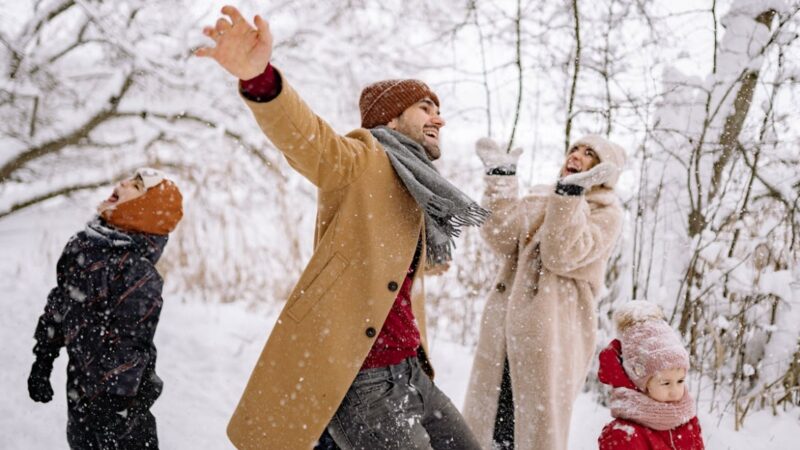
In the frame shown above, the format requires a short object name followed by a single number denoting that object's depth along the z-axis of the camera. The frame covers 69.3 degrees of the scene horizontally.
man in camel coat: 1.50
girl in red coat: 1.90
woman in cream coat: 2.48
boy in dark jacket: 2.19
